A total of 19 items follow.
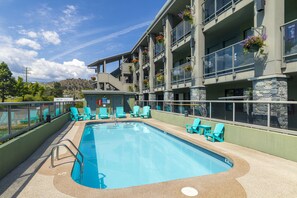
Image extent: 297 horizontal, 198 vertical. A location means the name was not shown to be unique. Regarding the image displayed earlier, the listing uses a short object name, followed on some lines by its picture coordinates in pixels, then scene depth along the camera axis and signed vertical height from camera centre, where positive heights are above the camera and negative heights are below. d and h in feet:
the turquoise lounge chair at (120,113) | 44.58 -4.44
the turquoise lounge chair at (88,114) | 42.25 -4.46
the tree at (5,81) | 86.51 +11.48
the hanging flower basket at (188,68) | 32.44 +7.29
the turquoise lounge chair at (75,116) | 41.42 -4.90
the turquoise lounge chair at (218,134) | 19.75 -4.94
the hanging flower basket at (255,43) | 18.37 +7.38
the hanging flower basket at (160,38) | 43.57 +19.04
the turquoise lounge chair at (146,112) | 44.15 -4.09
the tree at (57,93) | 146.54 +7.24
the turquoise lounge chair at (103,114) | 43.70 -4.65
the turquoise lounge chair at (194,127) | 24.32 -4.86
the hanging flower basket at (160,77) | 46.03 +7.29
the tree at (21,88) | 90.57 +7.59
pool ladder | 12.53 -6.03
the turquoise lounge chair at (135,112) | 46.34 -4.27
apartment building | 17.59 +8.77
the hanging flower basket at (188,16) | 31.67 +18.91
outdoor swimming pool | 14.47 -8.01
